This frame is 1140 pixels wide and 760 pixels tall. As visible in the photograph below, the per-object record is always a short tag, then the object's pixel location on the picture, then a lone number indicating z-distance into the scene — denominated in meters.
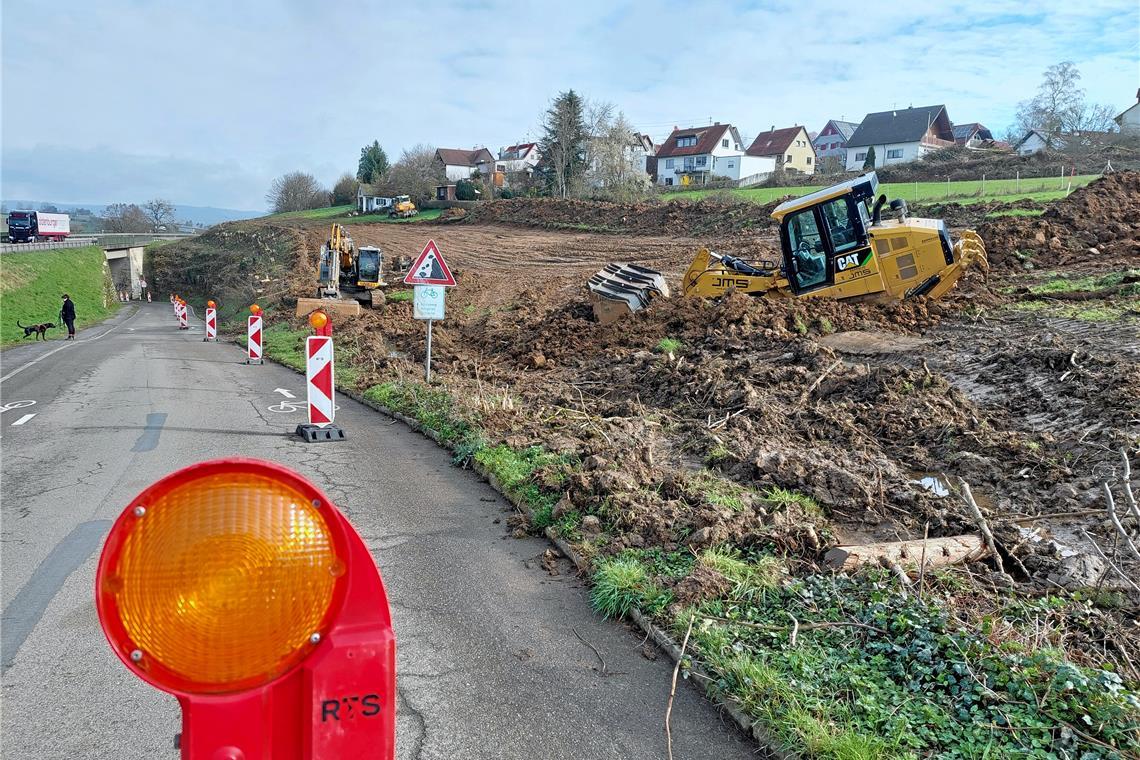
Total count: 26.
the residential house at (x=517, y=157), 97.25
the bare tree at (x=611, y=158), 53.55
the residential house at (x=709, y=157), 78.31
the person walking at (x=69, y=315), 27.71
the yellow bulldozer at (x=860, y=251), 13.71
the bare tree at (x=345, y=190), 79.06
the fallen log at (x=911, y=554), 5.01
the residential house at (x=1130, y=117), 62.31
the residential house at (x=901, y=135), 74.44
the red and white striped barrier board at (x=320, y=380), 9.40
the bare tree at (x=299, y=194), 85.06
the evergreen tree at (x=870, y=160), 65.06
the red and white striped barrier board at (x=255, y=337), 17.56
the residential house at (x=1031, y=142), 66.88
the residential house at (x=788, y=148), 82.06
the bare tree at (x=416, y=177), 68.25
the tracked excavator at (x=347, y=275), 27.11
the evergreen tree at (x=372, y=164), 85.62
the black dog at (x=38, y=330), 26.78
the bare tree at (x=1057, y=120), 64.13
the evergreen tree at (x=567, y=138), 58.81
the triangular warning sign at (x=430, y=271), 11.77
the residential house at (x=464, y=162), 100.12
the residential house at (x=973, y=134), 81.50
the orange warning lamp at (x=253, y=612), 1.37
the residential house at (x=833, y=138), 92.70
